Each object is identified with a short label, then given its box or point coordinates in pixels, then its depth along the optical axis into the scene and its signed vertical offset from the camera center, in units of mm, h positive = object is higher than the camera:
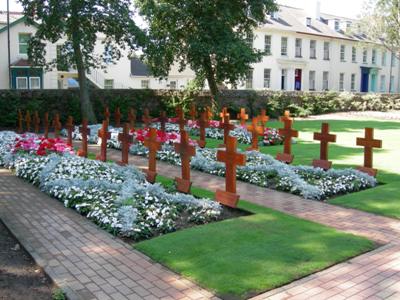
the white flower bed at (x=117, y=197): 6121 -1407
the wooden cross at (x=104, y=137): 10098 -735
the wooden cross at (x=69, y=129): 11867 -684
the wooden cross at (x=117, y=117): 17047 -542
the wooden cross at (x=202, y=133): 13234 -838
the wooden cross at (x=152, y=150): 8375 -839
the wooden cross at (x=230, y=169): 6855 -962
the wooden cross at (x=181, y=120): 14688 -533
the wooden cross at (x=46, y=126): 13664 -704
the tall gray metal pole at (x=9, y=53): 32169 +3371
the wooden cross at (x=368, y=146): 8923 -800
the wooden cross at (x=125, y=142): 9516 -789
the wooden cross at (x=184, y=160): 7702 -938
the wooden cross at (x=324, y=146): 9703 -874
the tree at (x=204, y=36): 21281 +3103
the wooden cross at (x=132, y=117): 15305 -473
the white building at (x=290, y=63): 36250 +3841
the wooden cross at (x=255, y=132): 11734 -705
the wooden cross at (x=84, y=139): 10852 -838
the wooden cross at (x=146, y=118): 15508 -506
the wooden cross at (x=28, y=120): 16253 -621
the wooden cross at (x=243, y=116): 15586 -419
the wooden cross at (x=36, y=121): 15583 -646
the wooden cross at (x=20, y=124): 17017 -797
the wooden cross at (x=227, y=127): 12852 -646
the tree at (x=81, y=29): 18641 +2959
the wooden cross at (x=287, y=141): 10523 -846
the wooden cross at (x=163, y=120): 15283 -557
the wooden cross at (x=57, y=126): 12875 -663
